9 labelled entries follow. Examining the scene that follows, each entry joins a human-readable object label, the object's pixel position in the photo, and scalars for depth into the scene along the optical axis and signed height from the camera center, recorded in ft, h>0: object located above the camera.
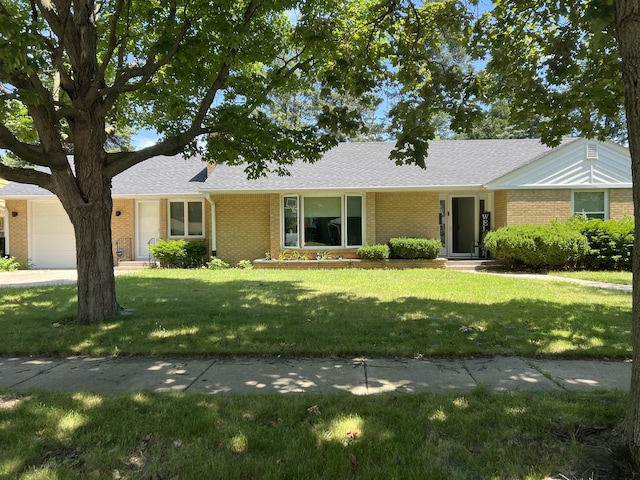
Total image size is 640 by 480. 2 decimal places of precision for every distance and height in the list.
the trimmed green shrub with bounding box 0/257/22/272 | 55.21 -3.33
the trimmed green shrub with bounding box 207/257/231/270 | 52.42 -3.32
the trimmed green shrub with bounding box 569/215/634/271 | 44.39 -0.98
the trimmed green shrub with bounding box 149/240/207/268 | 53.06 -1.92
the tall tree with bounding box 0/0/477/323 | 21.24 +8.83
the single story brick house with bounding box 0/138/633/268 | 50.62 +4.28
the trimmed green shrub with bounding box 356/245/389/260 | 50.08 -1.90
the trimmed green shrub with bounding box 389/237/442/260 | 49.80 -1.46
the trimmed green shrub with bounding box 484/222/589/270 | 44.09 -1.11
